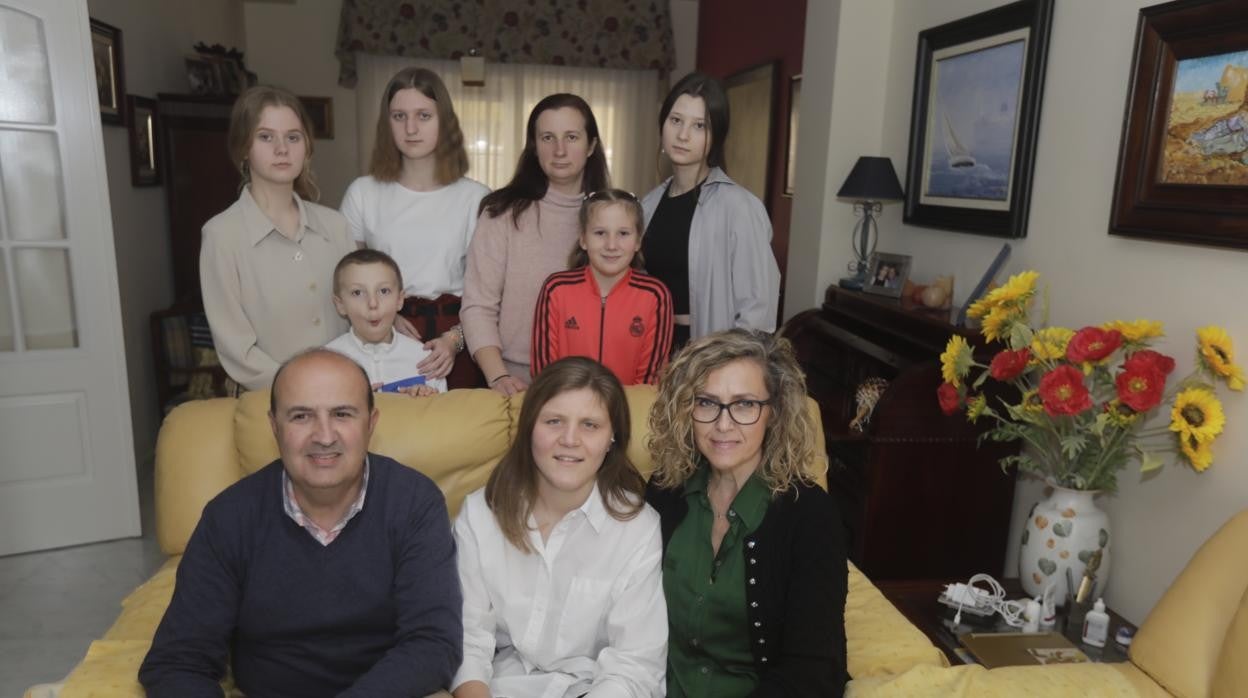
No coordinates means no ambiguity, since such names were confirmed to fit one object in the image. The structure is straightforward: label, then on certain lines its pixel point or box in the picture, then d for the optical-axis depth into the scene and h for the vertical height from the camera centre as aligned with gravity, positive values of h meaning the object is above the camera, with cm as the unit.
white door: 292 -42
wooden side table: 188 -95
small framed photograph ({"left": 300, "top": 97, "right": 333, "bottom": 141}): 609 +57
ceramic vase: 200 -77
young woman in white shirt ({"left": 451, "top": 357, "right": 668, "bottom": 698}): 145 -64
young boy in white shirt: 207 -32
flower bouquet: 178 -40
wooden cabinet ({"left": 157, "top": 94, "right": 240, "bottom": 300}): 435 +8
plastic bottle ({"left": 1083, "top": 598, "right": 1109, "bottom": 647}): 188 -92
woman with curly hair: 141 -57
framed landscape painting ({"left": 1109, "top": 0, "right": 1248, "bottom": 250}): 180 +20
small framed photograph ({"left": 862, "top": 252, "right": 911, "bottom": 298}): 312 -25
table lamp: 315 +8
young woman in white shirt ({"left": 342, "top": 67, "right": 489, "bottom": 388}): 231 -6
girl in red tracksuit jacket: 209 -28
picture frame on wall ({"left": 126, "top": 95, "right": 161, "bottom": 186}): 392 +22
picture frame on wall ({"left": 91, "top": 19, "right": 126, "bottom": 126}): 357 +51
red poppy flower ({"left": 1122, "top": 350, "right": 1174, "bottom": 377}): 182 -31
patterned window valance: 590 +120
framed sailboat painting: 253 +30
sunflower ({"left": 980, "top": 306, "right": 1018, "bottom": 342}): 213 -28
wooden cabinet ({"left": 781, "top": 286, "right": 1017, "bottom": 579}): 244 -81
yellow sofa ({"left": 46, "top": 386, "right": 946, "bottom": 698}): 167 -56
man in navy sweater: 137 -64
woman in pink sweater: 221 -9
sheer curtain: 636 +68
